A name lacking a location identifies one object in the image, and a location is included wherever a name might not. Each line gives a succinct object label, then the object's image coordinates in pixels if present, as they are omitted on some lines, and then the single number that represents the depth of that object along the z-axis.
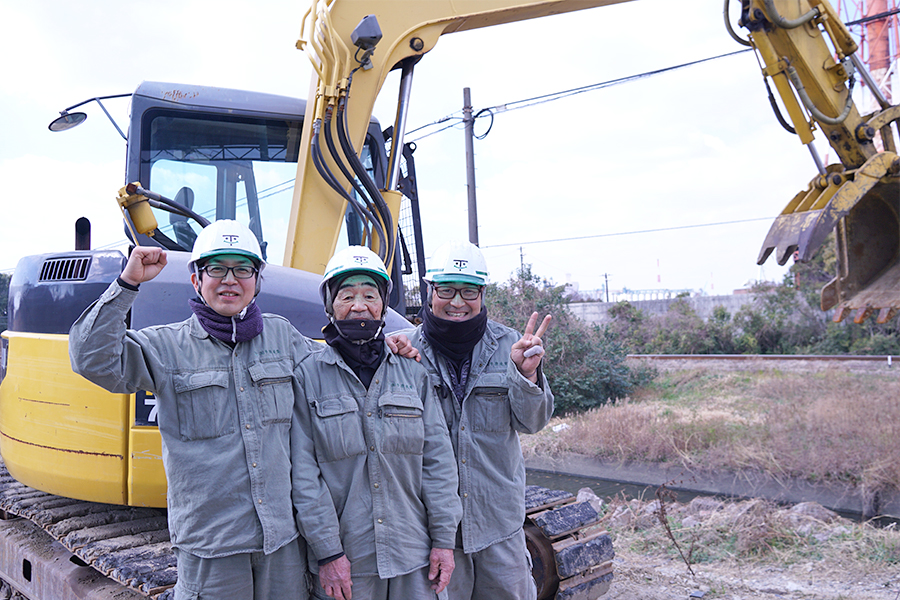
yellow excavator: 3.44
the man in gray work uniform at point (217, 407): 2.27
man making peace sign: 2.70
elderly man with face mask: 2.43
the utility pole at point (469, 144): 17.45
